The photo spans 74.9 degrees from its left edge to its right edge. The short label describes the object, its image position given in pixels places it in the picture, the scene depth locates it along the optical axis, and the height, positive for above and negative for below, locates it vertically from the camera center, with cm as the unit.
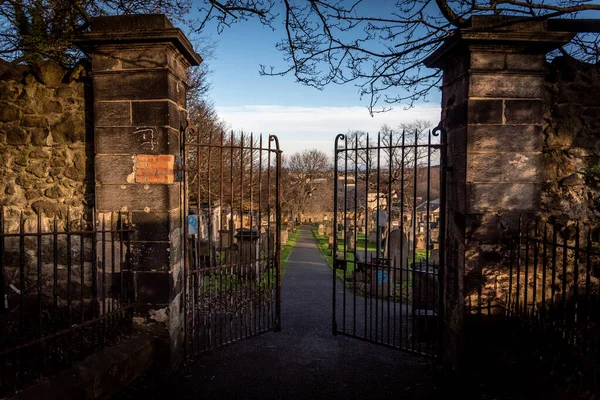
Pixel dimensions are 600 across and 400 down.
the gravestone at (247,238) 934 -114
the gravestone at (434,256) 1311 -220
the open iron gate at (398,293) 439 -181
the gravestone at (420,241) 2171 -270
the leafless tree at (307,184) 3741 +90
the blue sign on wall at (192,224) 449 -37
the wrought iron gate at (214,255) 441 -110
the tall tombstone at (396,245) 1191 -159
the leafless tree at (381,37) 443 +191
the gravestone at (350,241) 2006 -252
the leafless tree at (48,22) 611 +287
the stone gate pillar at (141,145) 397 +48
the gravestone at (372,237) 2148 -243
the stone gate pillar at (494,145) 389 +49
